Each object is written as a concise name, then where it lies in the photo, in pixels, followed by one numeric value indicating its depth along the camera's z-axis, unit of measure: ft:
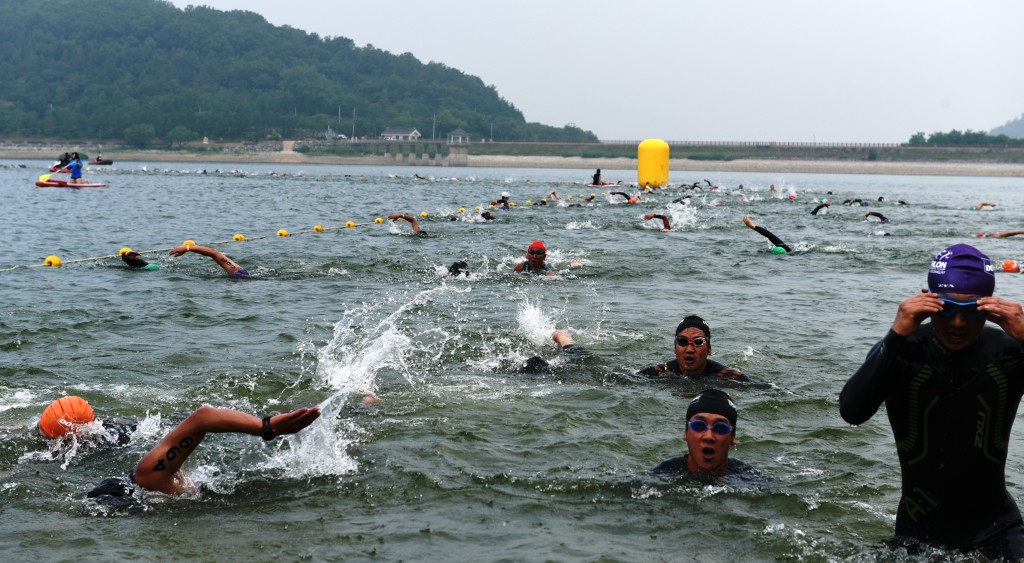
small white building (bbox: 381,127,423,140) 581.32
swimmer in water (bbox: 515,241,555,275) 54.80
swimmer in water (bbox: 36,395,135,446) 24.25
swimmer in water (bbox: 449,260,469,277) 55.93
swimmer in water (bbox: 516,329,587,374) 34.00
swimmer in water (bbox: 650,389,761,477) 21.43
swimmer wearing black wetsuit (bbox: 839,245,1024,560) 13.69
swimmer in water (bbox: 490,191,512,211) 113.97
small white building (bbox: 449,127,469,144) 520.42
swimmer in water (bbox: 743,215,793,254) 51.51
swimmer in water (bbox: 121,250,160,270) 57.82
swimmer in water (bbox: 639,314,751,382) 29.89
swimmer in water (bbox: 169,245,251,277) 53.83
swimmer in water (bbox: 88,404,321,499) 18.34
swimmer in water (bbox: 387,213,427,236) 70.61
